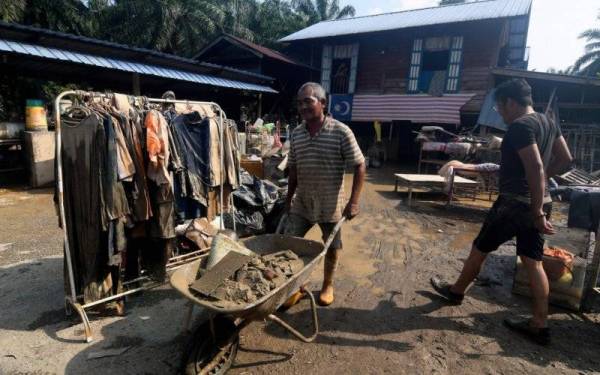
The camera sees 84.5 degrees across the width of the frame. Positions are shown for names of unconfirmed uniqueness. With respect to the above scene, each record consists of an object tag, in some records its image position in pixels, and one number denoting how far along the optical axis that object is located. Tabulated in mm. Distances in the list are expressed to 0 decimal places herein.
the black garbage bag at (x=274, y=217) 5281
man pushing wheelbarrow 2943
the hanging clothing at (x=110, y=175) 2695
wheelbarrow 1979
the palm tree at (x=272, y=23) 26500
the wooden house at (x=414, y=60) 13156
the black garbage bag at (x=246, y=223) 4916
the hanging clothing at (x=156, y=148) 2879
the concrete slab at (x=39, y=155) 7695
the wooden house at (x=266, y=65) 15703
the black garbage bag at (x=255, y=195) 5191
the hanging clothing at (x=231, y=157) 3840
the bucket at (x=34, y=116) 7859
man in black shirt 2547
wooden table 7457
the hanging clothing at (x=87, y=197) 2711
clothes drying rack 2684
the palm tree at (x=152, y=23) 21062
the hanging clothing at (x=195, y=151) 3344
